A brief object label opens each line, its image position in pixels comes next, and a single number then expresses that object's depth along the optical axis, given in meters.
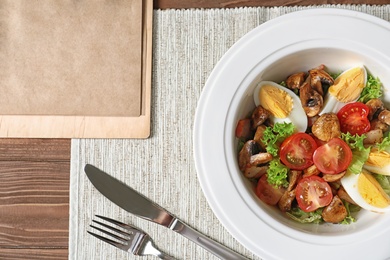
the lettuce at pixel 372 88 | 1.00
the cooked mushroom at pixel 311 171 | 0.99
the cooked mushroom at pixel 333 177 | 0.97
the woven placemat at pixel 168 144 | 1.06
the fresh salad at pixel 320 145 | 0.97
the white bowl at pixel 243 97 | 0.94
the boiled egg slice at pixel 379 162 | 0.97
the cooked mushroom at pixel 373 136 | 0.99
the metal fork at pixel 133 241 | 1.05
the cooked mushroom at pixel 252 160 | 0.98
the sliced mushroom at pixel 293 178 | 1.00
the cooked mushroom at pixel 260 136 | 1.00
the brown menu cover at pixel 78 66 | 1.07
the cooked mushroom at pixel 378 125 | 1.00
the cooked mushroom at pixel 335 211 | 0.98
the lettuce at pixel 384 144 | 0.98
